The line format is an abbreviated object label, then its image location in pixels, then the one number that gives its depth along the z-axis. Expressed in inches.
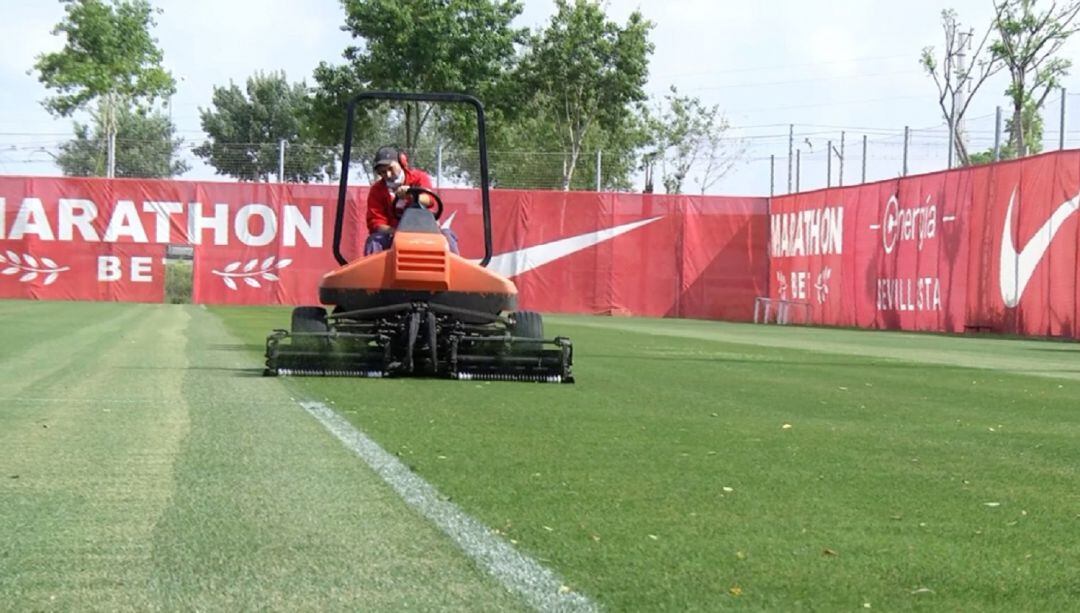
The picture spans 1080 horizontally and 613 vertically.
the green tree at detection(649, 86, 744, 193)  2367.1
